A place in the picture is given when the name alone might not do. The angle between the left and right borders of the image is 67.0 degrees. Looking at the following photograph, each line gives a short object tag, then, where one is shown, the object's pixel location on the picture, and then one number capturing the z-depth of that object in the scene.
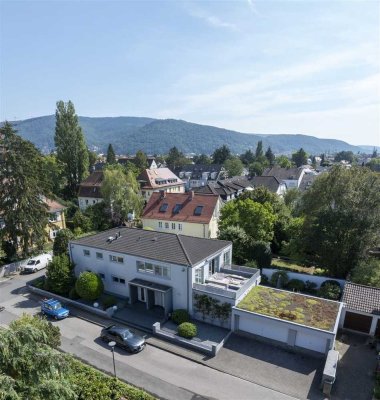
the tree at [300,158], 167.12
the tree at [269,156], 163.38
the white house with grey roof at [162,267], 24.17
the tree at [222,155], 137.25
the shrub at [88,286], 26.39
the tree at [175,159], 153.00
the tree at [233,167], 115.75
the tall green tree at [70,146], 64.75
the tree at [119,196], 48.53
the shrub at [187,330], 21.83
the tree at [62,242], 34.09
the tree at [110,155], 118.67
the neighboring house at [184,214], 42.56
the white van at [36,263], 34.78
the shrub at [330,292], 25.67
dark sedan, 20.73
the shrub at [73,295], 27.88
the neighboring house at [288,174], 97.56
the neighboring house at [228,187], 64.12
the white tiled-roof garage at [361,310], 22.16
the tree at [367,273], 24.77
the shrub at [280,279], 29.78
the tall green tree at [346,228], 27.98
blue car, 25.08
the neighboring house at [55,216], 45.53
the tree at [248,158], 157.25
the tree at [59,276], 28.30
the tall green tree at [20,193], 34.00
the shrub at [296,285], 29.19
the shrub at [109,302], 26.06
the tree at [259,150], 172.60
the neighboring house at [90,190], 61.80
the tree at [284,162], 142.75
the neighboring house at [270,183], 76.75
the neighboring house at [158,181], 68.69
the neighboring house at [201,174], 102.75
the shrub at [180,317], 23.62
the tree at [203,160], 162.16
